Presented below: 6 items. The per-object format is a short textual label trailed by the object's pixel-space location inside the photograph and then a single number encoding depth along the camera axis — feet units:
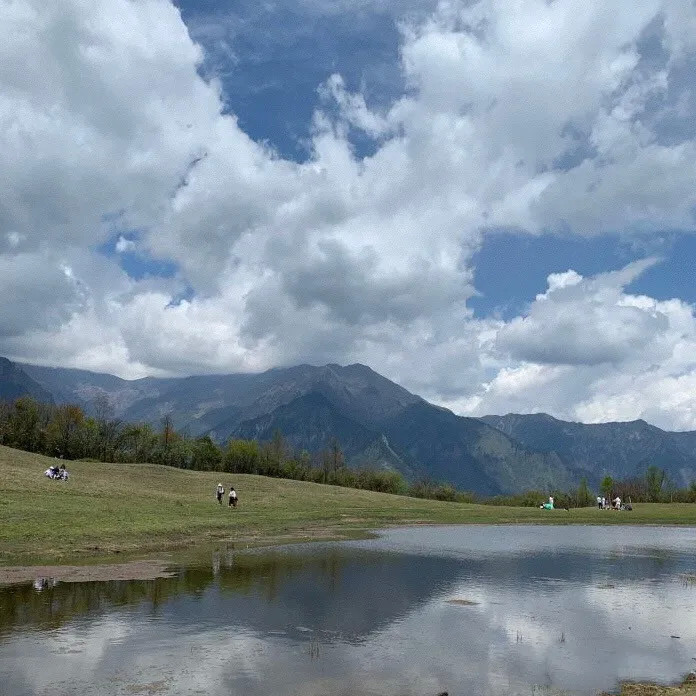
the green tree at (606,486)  507.71
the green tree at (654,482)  572.51
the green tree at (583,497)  584.44
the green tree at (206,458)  548.31
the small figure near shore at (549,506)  318.65
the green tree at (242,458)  558.15
